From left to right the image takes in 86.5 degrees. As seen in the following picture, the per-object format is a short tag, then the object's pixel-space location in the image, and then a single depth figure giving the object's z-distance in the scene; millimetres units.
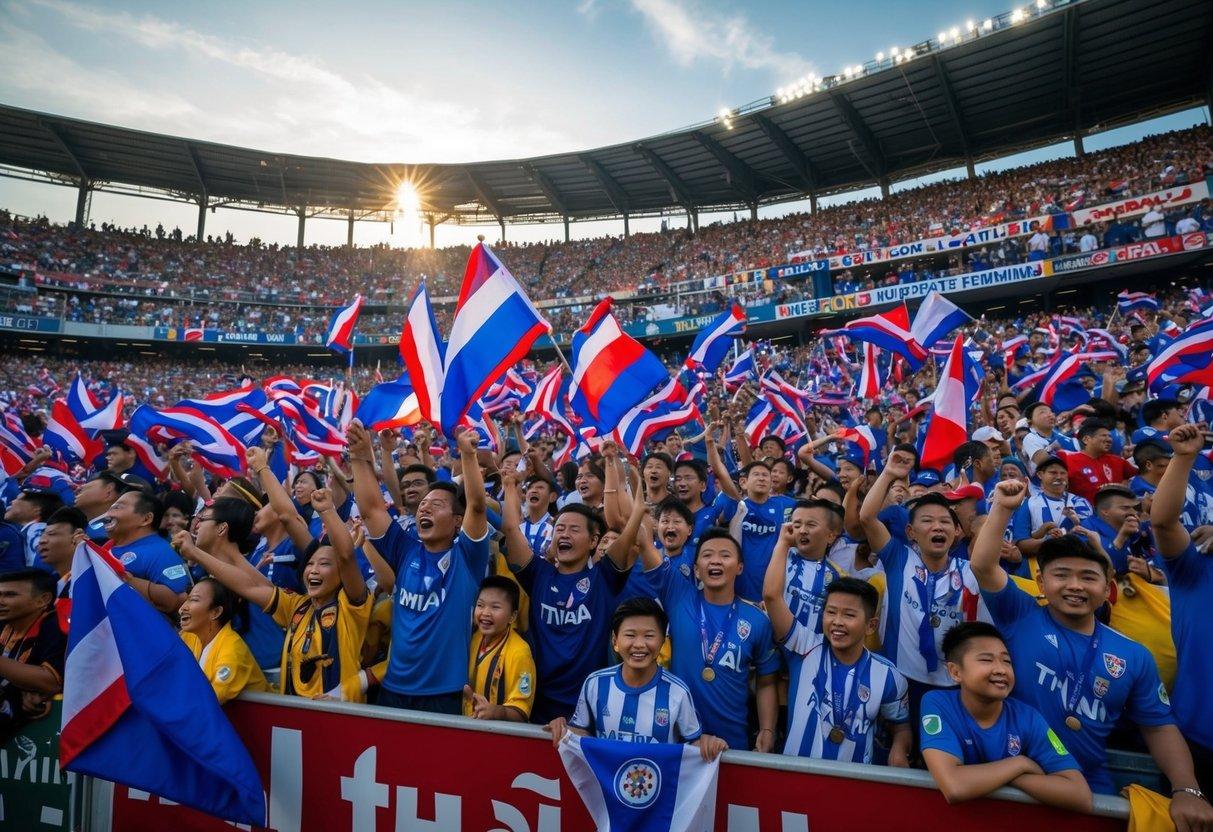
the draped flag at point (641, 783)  2295
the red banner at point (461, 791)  2111
